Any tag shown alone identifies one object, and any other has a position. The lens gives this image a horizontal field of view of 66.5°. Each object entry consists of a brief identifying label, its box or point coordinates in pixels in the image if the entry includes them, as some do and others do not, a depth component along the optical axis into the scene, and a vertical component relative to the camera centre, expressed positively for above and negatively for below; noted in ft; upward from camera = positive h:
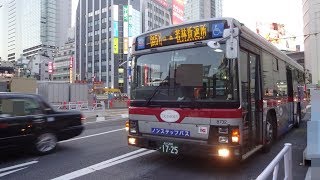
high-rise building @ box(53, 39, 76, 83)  275.91 +37.92
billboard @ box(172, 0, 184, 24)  189.80 +67.18
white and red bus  14.66 +0.23
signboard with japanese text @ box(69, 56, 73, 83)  209.28 +21.63
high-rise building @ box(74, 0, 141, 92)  244.74 +61.81
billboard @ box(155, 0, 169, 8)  252.80 +95.86
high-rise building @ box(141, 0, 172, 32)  254.28 +88.36
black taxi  17.97 -2.29
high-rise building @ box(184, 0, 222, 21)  303.85 +112.86
